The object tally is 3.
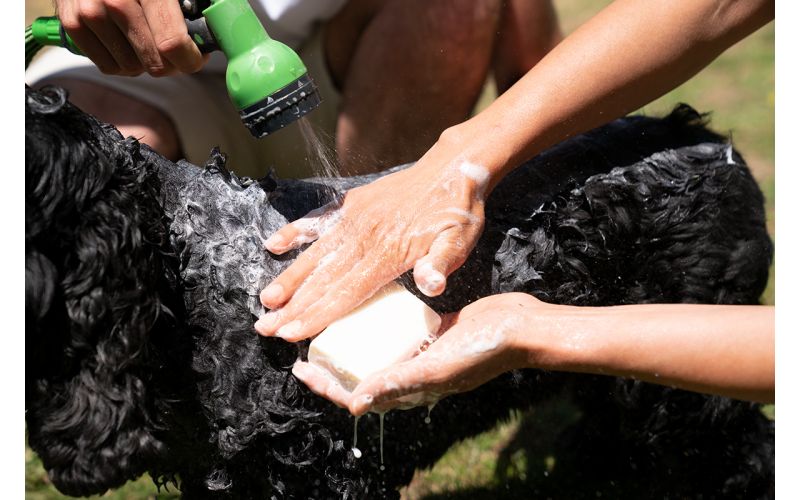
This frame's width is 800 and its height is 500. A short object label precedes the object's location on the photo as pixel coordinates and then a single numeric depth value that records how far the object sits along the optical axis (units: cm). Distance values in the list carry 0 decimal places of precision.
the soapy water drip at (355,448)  125
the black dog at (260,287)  118
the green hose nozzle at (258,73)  123
